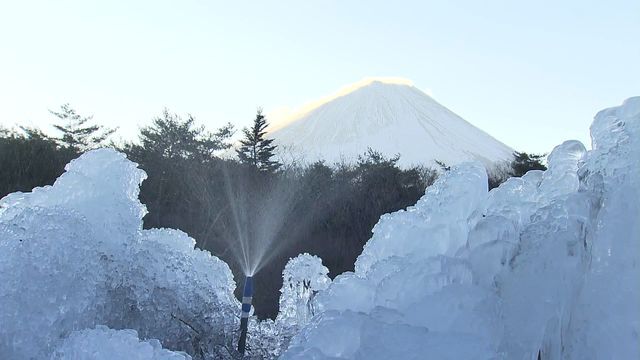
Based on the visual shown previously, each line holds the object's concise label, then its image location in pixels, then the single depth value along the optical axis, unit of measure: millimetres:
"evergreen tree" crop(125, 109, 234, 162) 23603
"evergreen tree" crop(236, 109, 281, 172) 32062
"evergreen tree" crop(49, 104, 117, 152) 28606
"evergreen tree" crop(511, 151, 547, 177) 21794
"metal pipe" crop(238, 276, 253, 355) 3662
